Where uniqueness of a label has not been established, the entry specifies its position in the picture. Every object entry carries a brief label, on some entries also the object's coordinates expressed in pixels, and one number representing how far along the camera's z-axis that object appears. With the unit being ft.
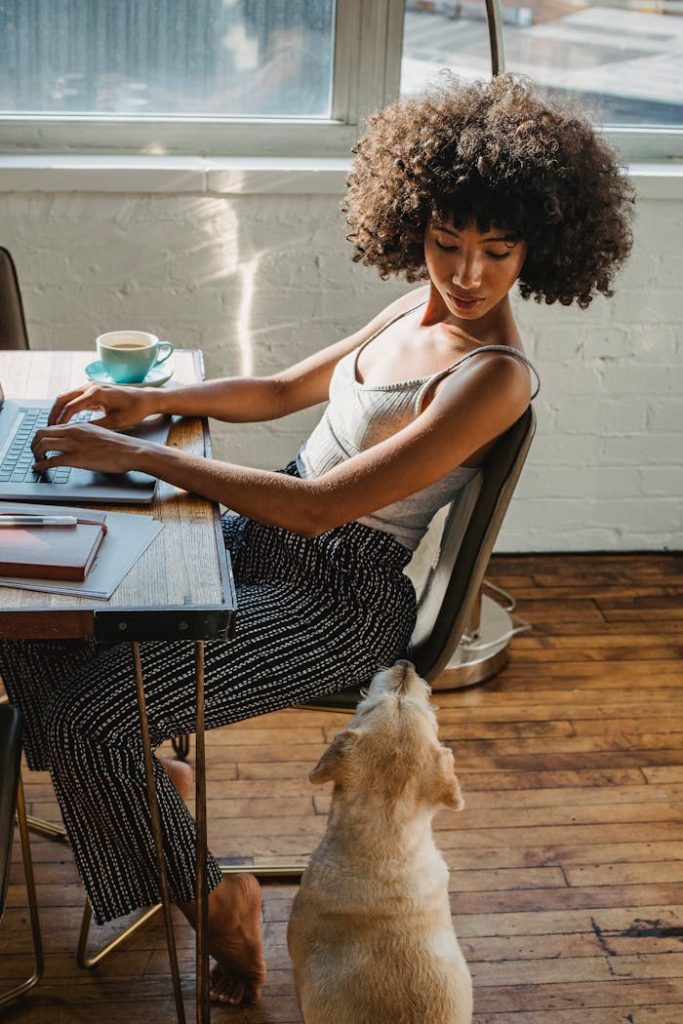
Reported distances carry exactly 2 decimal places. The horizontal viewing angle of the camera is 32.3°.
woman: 5.17
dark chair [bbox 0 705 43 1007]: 4.44
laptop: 4.94
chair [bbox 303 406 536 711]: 5.34
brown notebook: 4.29
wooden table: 4.10
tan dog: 4.52
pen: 4.59
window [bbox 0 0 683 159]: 8.83
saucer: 6.23
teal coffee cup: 6.12
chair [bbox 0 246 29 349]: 7.42
